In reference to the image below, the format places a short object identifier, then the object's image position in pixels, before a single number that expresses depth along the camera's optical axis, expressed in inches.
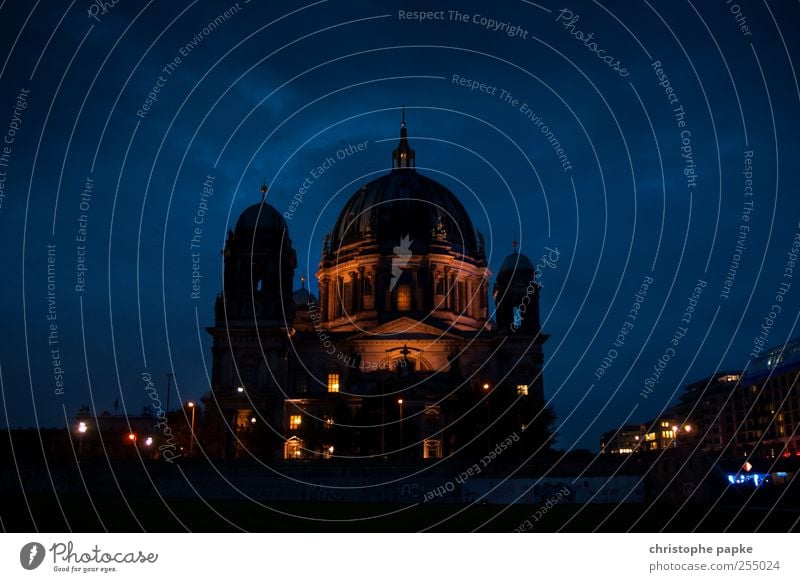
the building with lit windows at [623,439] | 7059.1
